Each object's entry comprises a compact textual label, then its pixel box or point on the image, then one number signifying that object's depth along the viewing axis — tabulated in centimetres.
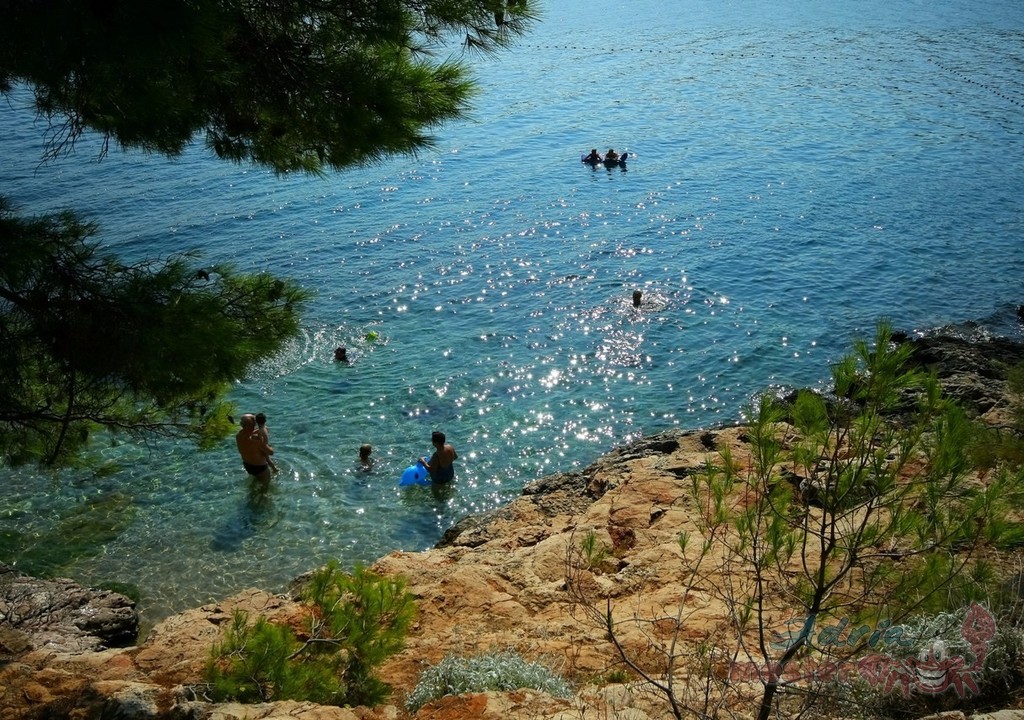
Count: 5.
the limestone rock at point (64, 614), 921
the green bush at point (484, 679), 673
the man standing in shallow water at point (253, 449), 1355
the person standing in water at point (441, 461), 1366
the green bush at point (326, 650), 607
